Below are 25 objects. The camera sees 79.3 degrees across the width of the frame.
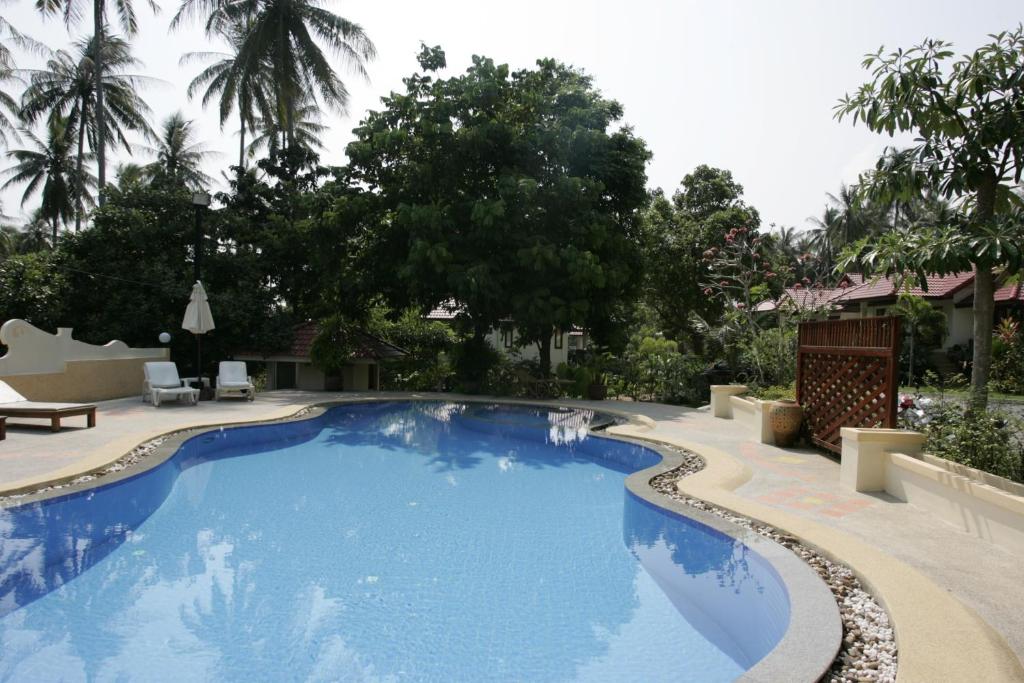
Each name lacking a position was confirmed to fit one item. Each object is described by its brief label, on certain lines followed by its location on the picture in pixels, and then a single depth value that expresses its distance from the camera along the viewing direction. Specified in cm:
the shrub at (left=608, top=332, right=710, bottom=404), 1761
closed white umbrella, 1487
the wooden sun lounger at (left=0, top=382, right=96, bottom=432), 997
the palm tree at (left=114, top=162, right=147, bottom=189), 3375
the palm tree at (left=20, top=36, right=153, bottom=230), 2705
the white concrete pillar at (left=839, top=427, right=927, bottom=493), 709
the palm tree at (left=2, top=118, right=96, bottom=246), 3269
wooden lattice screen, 775
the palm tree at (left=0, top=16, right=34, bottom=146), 2073
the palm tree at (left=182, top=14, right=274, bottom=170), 2380
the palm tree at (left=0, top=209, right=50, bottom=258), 3828
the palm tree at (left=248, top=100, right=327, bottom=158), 3020
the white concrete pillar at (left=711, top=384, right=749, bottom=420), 1378
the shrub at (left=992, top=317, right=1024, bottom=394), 1567
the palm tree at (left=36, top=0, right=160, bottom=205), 2111
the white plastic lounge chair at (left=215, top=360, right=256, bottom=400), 1540
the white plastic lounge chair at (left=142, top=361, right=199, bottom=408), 1403
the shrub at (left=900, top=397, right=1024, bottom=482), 592
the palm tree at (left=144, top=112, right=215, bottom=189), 3347
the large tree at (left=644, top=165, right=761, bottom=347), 2672
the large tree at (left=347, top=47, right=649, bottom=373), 1602
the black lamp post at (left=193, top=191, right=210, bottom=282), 1459
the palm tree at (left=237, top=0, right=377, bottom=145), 2284
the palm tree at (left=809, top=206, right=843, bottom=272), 4612
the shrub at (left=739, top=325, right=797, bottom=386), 1303
